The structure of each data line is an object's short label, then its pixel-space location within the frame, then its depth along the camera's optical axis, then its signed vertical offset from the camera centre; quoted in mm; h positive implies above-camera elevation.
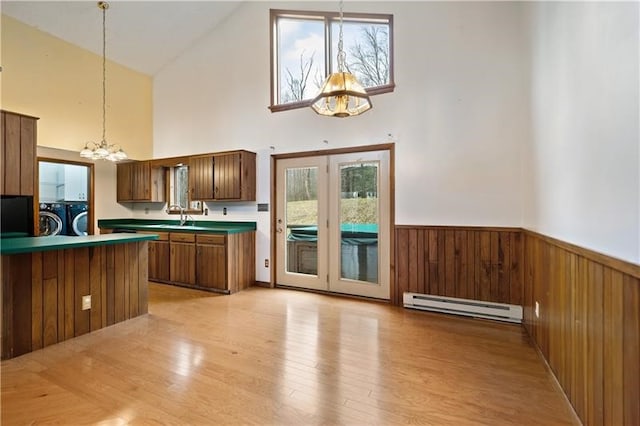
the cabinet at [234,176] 4637 +563
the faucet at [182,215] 5376 -41
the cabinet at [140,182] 5594 +564
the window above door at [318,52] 4012 +2285
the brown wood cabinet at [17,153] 2945 +591
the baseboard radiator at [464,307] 3248 -1058
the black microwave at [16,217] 4207 -57
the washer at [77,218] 5199 -91
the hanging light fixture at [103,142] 4000 +1201
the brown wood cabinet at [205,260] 4359 -715
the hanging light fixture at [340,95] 2342 +941
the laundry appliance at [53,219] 4812 -98
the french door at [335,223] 3990 -146
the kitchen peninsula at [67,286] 2449 -678
